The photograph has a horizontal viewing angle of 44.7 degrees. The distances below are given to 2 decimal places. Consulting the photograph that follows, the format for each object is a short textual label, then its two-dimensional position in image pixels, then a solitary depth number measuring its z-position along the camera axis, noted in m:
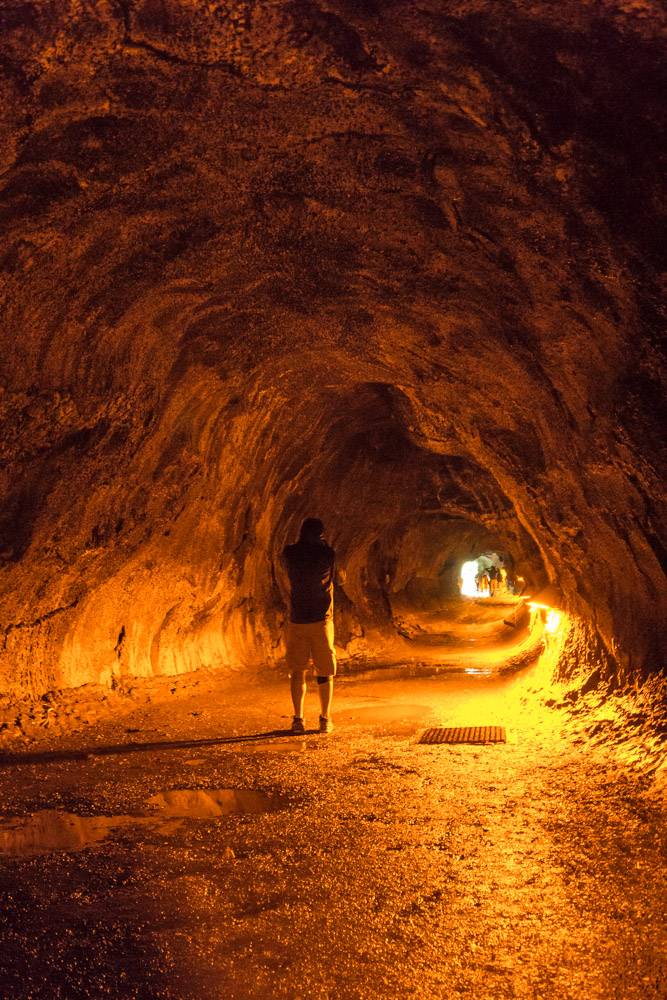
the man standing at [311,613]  6.47
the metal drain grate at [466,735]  5.90
